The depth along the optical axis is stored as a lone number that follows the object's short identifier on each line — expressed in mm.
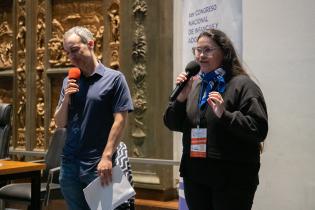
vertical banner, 2930
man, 2521
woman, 2076
